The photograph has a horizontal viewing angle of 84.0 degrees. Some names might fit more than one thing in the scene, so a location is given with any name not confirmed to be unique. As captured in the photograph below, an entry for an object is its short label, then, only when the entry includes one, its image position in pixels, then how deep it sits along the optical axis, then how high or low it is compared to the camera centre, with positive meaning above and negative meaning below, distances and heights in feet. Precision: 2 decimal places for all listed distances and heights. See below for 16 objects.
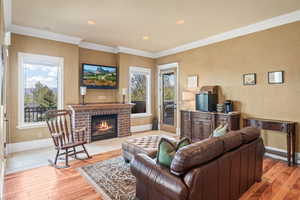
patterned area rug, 7.45 -4.16
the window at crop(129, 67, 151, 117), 20.56 +1.12
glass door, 20.07 -0.07
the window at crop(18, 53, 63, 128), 13.73 +1.14
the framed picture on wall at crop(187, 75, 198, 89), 17.30 +1.91
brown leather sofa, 4.78 -2.37
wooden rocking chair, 10.61 -2.20
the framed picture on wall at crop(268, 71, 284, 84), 11.58 +1.54
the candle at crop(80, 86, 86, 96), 16.03 +0.85
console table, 10.47 -1.94
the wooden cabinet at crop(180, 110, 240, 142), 13.33 -2.00
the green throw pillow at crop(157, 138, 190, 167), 5.68 -1.80
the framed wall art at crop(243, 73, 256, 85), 13.03 +1.62
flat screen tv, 17.01 +2.50
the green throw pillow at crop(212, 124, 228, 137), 7.58 -1.47
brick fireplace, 15.49 -1.96
